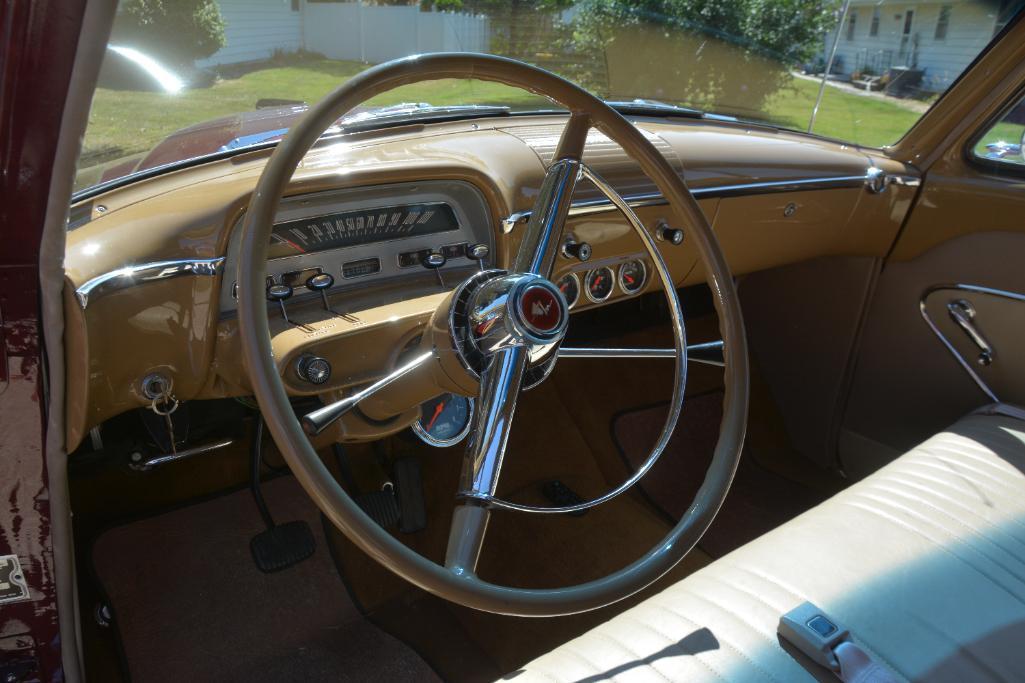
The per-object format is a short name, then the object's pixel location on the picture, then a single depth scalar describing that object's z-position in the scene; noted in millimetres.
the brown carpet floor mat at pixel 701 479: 2564
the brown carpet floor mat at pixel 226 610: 1965
